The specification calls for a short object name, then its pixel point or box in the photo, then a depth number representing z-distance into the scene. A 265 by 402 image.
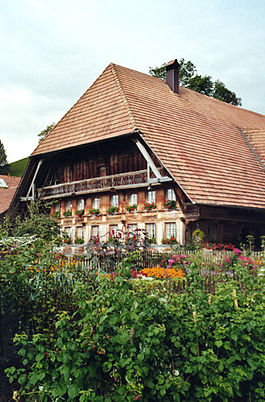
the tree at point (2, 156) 74.88
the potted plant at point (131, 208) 18.52
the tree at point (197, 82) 37.47
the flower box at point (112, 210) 19.28
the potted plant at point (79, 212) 21.00
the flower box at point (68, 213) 21.66
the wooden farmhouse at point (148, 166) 16.72
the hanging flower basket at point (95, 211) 20.19
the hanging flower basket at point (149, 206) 17.69
